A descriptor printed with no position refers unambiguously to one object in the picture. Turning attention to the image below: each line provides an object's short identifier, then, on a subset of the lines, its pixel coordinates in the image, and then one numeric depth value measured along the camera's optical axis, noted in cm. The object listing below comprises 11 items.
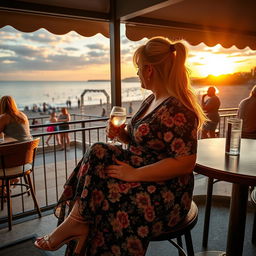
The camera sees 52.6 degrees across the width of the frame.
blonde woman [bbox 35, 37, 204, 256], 117
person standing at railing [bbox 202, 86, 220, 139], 511
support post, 324
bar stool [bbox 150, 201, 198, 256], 120
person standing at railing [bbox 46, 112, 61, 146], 832
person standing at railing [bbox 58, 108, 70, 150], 770
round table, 125
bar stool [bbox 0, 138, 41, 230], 242
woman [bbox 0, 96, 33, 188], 312
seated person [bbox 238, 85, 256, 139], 318
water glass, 153
